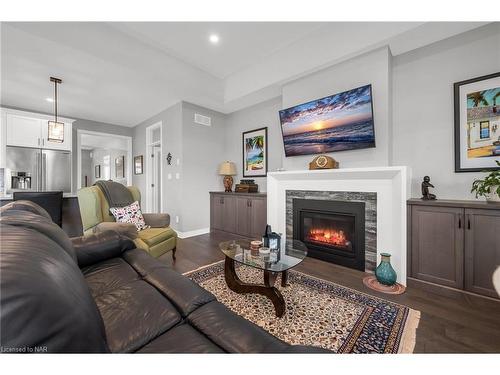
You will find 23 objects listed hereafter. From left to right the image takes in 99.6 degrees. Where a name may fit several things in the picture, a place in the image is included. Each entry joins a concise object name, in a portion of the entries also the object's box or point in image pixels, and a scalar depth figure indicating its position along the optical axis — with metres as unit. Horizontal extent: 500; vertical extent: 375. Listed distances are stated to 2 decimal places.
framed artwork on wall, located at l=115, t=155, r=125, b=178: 5.89
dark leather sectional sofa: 0.49
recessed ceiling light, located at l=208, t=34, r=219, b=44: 2.77
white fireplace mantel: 2.17
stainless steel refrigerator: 3.75
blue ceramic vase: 2.09
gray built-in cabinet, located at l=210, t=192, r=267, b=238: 3.63
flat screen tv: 2.51
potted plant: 1.81
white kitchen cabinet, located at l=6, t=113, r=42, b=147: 3.76
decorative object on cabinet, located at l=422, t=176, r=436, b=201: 2.18
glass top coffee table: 1.64
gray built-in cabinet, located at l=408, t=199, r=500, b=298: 1.79
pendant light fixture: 3.08
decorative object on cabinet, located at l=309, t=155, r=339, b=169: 2.75
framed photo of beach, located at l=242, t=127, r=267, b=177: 4.11
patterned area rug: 1.37
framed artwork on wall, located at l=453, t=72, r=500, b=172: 2.04
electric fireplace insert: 2.55
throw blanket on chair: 2.69
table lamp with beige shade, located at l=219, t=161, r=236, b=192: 4.33
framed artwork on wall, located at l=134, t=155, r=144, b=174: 5.29
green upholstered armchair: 2.21
